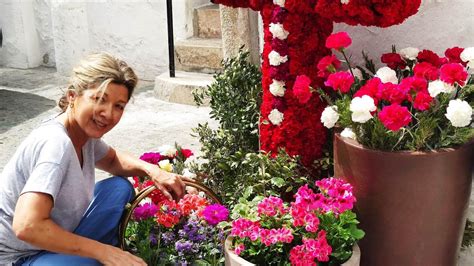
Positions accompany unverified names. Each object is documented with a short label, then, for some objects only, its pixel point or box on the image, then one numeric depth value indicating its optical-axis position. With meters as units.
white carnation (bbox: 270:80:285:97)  2.94
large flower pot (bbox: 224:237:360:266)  2.29
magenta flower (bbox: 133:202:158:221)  2.78
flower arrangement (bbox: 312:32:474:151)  2.38
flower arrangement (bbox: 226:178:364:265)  2.28
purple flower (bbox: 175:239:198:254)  2.66
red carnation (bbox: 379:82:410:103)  2.43
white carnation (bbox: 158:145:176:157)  3.35
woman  2.15
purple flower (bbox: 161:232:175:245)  2.73
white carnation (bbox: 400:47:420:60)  2.84
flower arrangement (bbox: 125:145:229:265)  2.68
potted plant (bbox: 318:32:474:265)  2.41
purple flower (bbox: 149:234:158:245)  2.76
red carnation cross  2.82
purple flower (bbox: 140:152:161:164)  3.21
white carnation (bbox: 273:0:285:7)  2.81
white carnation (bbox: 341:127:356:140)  2.58
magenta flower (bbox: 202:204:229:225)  2.67
